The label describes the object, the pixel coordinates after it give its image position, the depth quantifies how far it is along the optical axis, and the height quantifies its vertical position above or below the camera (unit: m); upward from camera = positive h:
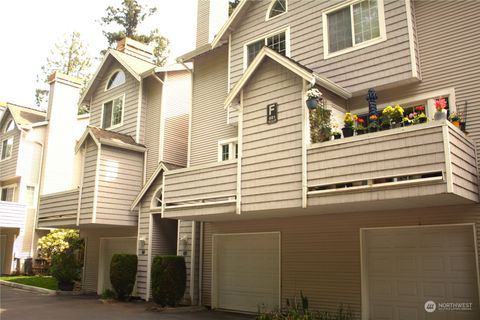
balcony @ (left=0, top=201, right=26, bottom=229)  23.50 +1.95
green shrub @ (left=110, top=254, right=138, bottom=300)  15.62 -0.67
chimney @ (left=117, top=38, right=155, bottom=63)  21.08 +9.48
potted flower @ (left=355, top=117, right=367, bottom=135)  9.99 +2.79
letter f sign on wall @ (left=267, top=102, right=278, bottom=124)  10.95 +3.39
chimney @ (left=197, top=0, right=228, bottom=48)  17.02 +8.84
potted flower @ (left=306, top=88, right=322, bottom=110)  10.29 +3.52
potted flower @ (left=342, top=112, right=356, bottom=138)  10.15 +2.86
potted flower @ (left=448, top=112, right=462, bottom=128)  9.35 +2.79
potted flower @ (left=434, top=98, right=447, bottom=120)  8.53 +2.69
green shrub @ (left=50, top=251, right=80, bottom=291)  18.39 -0.63
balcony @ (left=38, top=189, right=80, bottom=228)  17.05 +1.66
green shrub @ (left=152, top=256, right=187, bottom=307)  13.73 -0.76
